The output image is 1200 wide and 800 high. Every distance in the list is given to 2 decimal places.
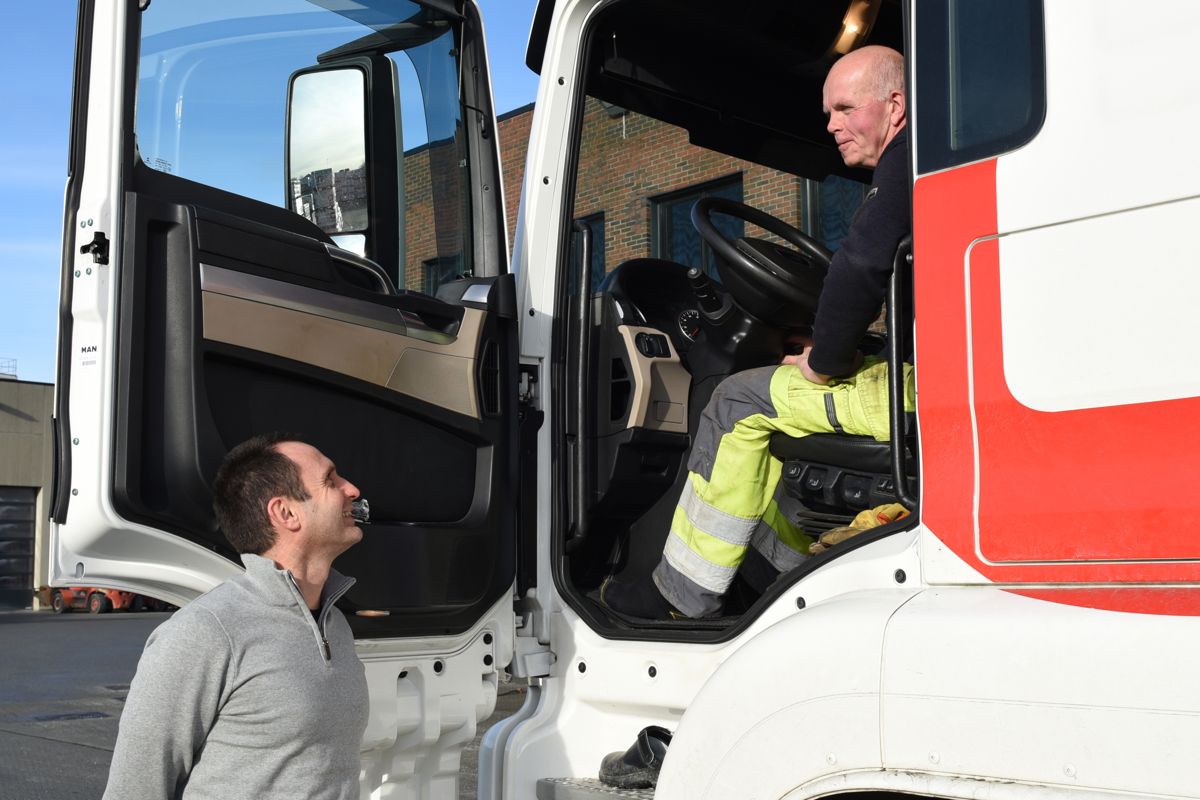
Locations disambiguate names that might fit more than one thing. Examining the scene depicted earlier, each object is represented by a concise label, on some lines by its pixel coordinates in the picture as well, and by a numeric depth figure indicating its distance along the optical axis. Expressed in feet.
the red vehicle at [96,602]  92.03
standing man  6.85
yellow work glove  8.25
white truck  5.75
